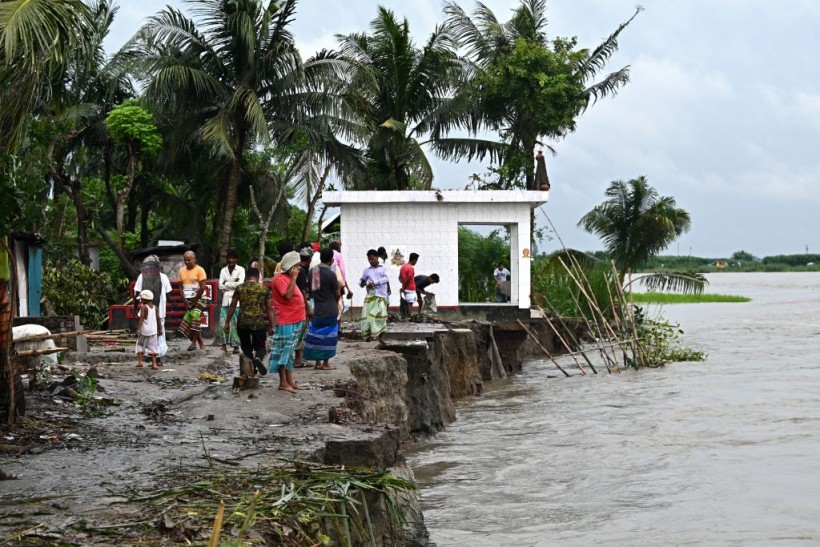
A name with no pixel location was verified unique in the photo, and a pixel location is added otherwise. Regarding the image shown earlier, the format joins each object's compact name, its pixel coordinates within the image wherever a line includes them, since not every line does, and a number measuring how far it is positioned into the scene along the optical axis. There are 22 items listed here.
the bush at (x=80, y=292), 20.50
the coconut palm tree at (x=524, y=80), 29.69
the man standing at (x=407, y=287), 19.92
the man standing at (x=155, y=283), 12.88
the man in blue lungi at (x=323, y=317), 11.77
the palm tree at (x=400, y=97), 28.52
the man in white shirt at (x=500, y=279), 26.94
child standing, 12.64
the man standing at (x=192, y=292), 14.53
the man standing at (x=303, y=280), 11.32
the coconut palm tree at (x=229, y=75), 23.88
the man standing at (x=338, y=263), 14.07
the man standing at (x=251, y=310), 11.05
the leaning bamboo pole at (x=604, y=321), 20.56
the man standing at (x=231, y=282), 14.52
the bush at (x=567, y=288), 27.50
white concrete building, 23.45
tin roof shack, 18.13
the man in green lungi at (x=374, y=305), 15.24
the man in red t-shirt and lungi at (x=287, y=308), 10.43
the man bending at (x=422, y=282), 22.00
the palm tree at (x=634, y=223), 35.62
